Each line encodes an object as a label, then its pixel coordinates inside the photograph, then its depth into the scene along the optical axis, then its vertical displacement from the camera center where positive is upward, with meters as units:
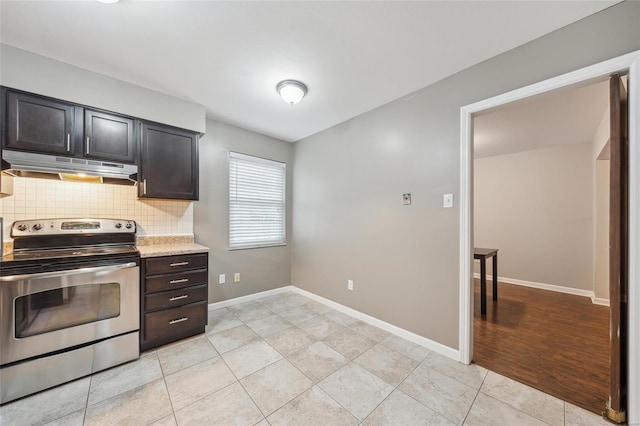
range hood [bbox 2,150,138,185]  1.84 +0.39
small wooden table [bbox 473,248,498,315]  3.11 -0.83
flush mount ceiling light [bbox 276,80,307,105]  2.25 +1.18
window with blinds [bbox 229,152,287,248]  3.44 +0.18
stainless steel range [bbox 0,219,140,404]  1.62 -0.70
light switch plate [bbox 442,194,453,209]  2.14 +0.11
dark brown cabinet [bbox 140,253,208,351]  2.17 -0.83
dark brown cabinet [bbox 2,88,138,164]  1.83 +0.72
